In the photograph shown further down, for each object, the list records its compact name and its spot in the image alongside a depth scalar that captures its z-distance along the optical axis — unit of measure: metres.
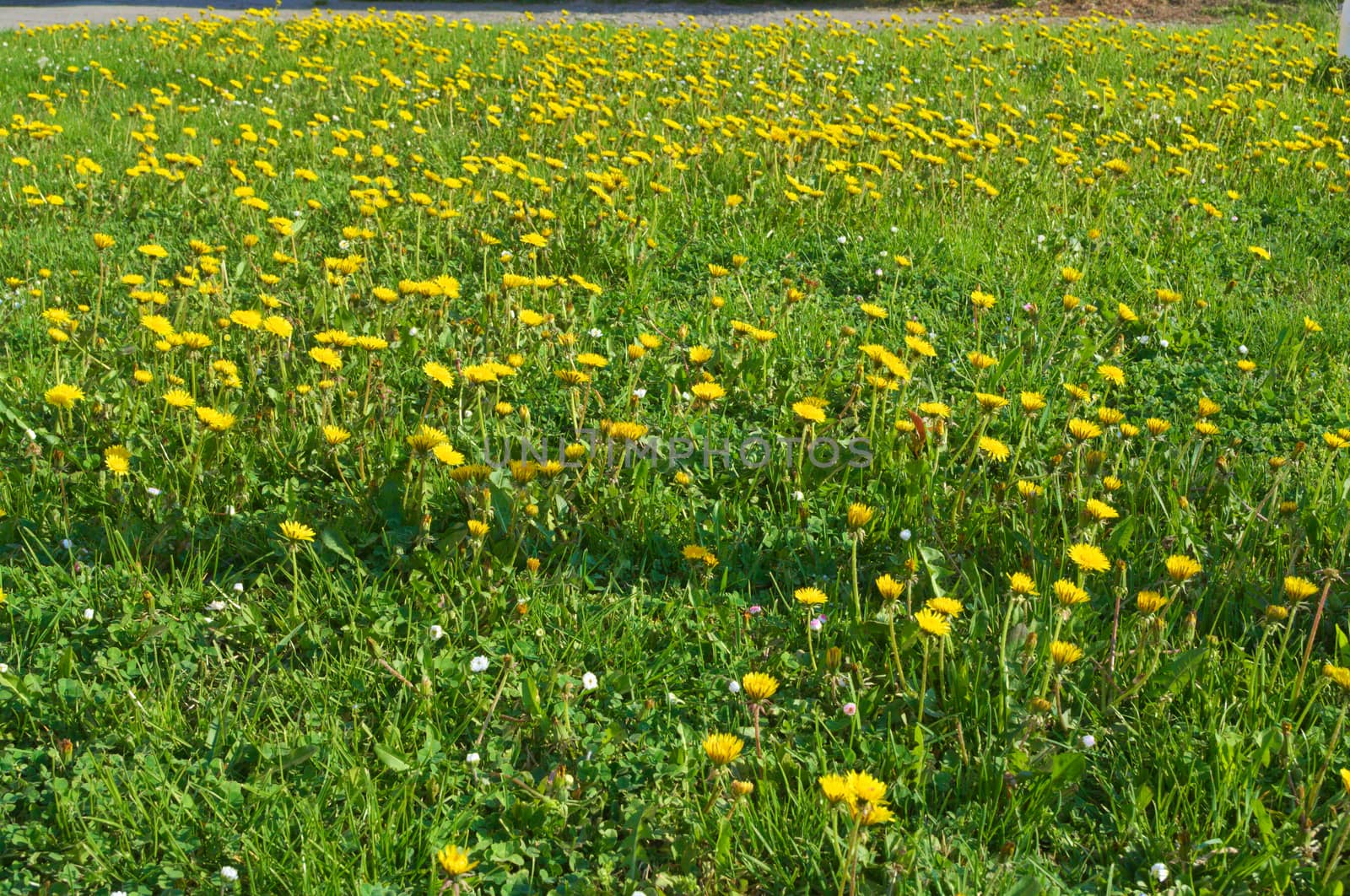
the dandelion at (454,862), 1.73
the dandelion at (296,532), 2.39
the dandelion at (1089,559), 2.29
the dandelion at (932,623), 2.14
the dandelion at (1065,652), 2.16
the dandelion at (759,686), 2.06
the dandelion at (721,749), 1.93
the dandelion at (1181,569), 2.28
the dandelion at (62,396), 2.72
